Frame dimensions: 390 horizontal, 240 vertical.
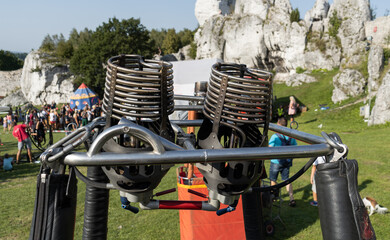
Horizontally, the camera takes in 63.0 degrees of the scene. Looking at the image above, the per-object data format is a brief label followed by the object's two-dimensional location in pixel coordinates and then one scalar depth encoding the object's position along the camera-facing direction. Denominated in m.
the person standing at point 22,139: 10.40
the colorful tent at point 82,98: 25.78
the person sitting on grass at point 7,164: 9.65
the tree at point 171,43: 60.06
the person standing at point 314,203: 6.26
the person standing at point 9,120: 21.52
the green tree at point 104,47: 39.94
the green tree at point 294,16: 41.28
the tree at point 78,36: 64.07
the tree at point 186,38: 63.29
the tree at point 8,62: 70.86
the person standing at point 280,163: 5.64
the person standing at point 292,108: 18.09
